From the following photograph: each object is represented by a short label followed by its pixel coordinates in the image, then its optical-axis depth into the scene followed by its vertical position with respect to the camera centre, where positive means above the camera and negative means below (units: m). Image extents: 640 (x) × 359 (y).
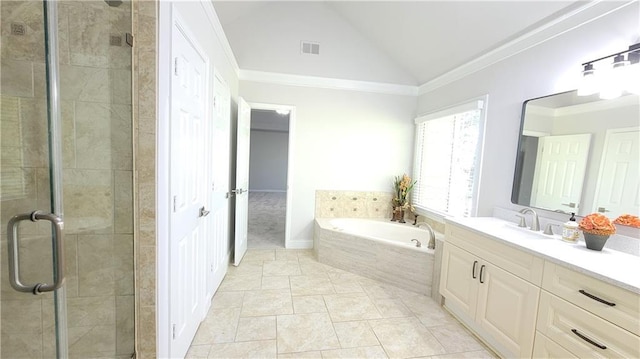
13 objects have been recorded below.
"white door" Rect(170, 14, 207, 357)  1.39 -0.21
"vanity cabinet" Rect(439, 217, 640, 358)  1.13 -0.69
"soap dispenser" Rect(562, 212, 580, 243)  1.66 -0.38
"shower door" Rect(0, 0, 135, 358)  1.11 -0.14
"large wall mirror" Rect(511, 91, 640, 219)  1.51 +0.15
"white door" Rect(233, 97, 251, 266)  2.93 -0.26
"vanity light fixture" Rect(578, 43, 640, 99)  1.49 +0.65
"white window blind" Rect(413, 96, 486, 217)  2.74 +0.12
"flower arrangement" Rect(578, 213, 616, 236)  1.47 -0.29
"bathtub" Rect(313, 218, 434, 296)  2.63 -1.02
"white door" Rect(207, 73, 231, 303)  2.23 -0.33
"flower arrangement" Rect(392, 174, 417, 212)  3.67 -0.42
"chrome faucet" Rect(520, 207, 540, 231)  1.96 -0.39
